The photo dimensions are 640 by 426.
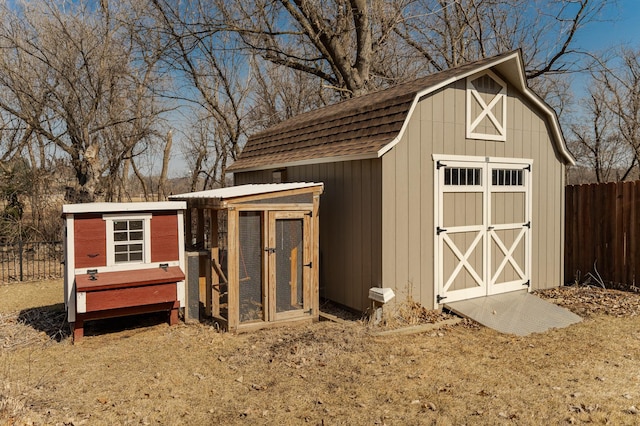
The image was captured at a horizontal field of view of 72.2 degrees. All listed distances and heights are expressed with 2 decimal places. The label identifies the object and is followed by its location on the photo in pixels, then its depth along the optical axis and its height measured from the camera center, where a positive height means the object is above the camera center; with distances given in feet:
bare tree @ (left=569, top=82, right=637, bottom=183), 75.92 +10.53
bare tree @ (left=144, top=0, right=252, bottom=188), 48.16 +16.91
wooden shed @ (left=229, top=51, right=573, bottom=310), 23.06 +1.06
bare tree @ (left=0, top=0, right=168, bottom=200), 43.24 +13.47
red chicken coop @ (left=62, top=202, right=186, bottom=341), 20.17 -2.62
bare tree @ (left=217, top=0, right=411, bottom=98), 48.52 +20.60
